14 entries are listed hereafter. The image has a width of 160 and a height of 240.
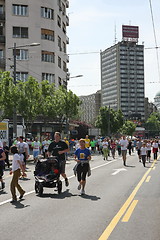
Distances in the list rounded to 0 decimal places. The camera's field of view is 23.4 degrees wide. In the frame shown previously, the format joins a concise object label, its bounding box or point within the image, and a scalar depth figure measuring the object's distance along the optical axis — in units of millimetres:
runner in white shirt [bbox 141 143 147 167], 23022
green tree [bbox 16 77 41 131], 31484
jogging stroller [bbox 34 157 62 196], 11359
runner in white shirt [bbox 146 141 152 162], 27066
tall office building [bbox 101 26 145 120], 191250
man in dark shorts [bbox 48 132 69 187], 12211
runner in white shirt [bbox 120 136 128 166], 23750
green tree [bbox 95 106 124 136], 99250
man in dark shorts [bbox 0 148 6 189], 12922
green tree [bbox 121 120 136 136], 148238
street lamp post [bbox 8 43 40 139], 27750
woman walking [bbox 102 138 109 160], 30145
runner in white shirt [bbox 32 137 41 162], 25144
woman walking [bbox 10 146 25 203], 10623
